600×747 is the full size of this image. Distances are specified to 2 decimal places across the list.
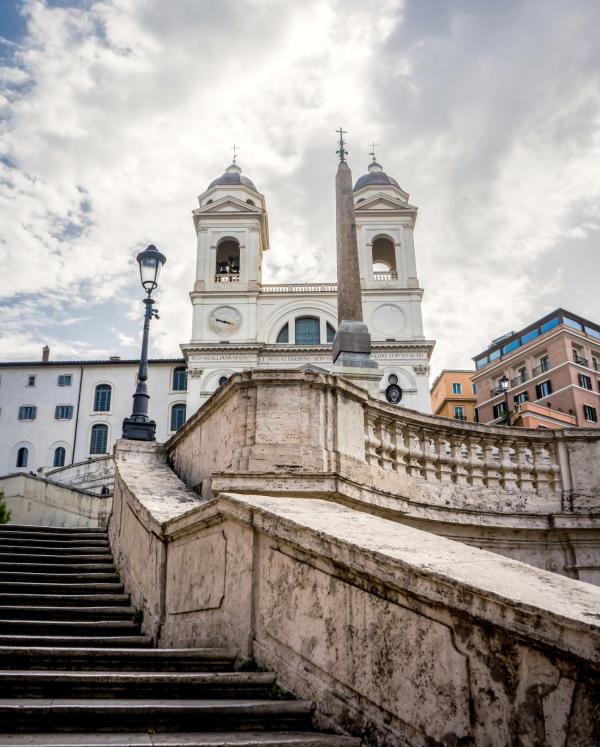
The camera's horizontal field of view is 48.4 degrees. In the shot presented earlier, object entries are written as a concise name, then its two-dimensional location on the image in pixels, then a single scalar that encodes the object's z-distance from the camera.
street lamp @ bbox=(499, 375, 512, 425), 22.57
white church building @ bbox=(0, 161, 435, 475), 43.69
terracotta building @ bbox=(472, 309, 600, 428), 56.12
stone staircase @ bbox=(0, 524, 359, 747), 2.98
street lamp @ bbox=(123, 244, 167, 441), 10.56
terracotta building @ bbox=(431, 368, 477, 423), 68.50
